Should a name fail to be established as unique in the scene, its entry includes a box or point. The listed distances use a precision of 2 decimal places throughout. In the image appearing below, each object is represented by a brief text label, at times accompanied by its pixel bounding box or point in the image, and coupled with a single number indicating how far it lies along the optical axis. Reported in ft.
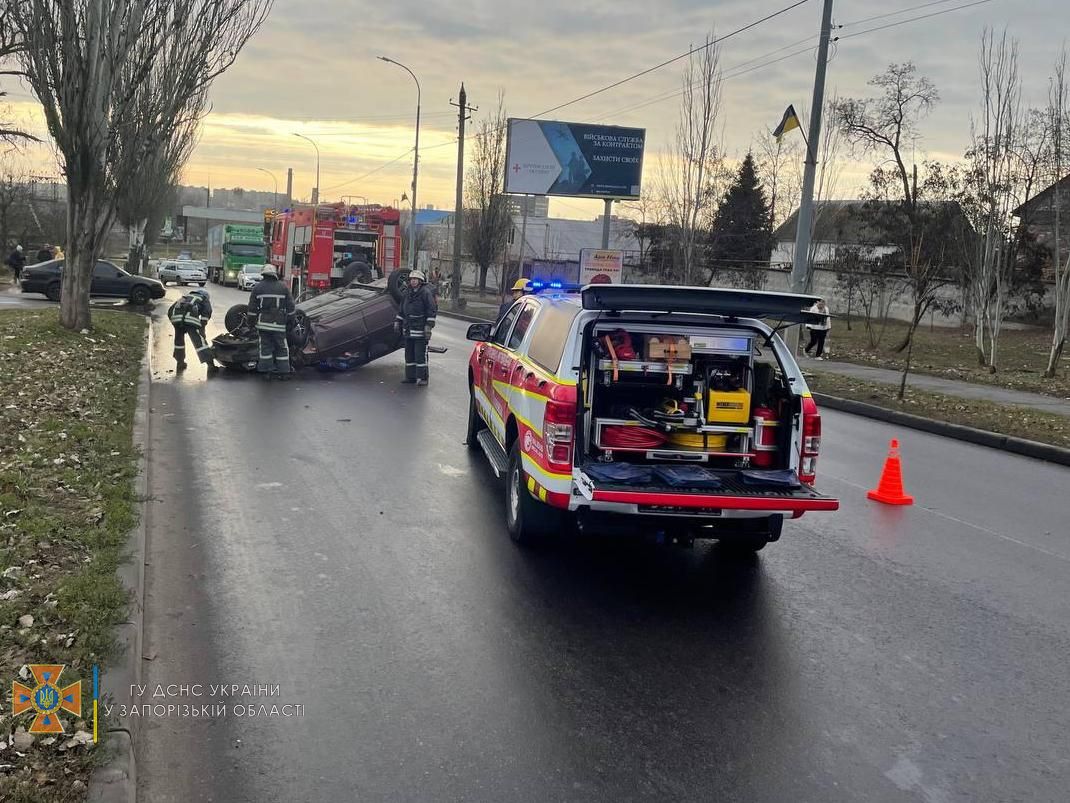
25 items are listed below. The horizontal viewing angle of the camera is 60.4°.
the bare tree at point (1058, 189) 58.90
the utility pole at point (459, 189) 112.21
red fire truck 80.48
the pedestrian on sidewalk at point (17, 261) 119.14
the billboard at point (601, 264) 79.00
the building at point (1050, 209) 64.86
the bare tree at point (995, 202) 59.47
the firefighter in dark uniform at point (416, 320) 46.34
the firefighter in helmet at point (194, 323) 47.67
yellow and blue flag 53.42
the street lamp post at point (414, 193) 123.65
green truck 147.23
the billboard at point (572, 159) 105.81
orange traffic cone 26.81
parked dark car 91.45
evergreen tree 153.99
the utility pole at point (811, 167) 53.21
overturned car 47.85
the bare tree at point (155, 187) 60.38
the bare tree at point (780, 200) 129.70
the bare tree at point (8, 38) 53.98
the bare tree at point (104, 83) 49.80
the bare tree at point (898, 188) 93.09
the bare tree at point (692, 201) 70.08
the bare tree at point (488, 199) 132.67
